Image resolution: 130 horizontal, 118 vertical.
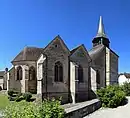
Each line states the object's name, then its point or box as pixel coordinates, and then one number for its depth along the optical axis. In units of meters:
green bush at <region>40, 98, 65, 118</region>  6.53
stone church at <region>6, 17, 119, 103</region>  17.58
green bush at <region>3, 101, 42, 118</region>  5.70
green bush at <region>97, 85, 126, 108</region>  15.50
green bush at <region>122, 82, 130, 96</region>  20.49
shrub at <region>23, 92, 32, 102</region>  17.70
